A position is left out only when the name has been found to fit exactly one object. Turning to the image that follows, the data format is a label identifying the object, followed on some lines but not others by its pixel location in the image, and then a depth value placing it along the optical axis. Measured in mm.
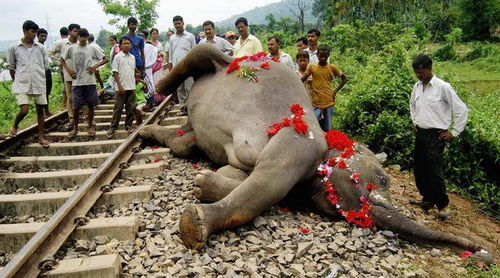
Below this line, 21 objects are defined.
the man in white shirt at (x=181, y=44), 8102
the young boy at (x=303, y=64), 6471
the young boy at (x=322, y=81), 6302
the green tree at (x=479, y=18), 38344
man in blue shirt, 7988
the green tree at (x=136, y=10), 23703
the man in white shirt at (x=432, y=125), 4660
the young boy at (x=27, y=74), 6129
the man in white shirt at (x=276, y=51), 6621
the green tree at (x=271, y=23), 60175
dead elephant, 3586
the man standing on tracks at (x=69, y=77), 7453
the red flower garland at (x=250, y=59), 5070
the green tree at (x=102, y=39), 81750
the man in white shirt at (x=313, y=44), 7039
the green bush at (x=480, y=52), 28094
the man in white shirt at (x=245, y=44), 7289
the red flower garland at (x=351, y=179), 3975
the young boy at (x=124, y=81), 6809
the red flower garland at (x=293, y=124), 4082
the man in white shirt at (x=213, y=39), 7805
